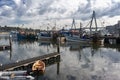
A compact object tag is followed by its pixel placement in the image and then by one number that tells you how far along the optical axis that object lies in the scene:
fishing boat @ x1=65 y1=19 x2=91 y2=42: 30.76
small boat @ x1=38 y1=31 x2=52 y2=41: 37.51
